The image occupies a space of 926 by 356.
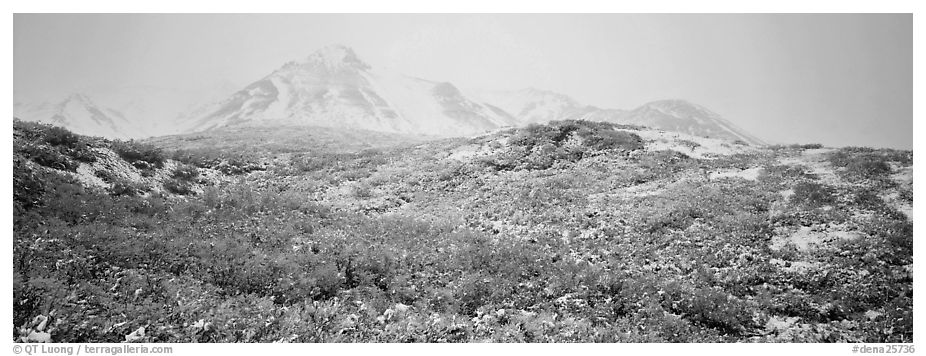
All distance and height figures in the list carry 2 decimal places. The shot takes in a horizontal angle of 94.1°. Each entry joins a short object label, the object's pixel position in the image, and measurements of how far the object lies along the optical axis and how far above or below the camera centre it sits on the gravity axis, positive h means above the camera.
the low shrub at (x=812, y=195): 16.59 -0.69
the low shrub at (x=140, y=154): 20.26 +1.19
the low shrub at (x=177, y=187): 18.44 -0.39
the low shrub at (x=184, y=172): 21.06 +0.27
